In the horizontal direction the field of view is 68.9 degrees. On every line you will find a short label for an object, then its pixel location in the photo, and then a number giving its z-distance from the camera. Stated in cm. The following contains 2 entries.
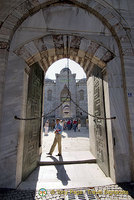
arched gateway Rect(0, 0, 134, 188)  237
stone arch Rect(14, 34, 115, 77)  272
